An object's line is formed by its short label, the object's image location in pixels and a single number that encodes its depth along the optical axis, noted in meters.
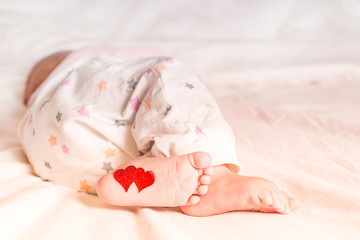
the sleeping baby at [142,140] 0.70
